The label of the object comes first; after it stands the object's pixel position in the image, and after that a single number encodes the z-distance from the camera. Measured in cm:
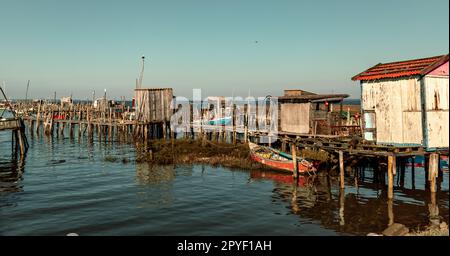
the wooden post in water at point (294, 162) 2488
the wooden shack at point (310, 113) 3044
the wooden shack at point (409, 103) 1903
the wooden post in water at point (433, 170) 1922
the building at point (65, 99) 10419
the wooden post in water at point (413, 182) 2370
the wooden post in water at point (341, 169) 2145
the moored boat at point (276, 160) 2591
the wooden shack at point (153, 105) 4362
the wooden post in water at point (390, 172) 1942
